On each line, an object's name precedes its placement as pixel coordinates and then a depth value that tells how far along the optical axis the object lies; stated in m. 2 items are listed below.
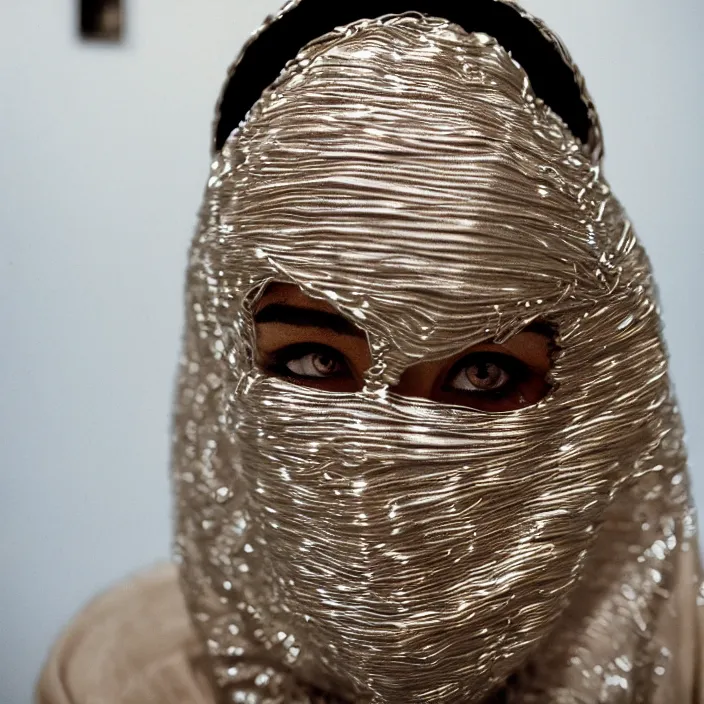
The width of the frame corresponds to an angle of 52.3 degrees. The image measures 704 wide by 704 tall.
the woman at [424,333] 0.57
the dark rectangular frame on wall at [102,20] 0.79
